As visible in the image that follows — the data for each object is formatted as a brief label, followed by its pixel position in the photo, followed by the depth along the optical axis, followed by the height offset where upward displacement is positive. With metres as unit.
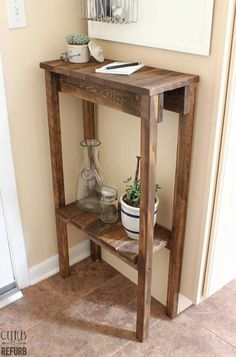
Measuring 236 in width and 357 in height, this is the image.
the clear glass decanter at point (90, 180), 1.62 -0.73
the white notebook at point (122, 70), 1.25 -0.23
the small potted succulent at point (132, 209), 1.38 -0.70
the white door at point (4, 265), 1.61 -1.07
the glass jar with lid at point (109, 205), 1.56 -0.78
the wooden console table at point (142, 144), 1.15 -0.48
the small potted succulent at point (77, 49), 1.40 -0.18
